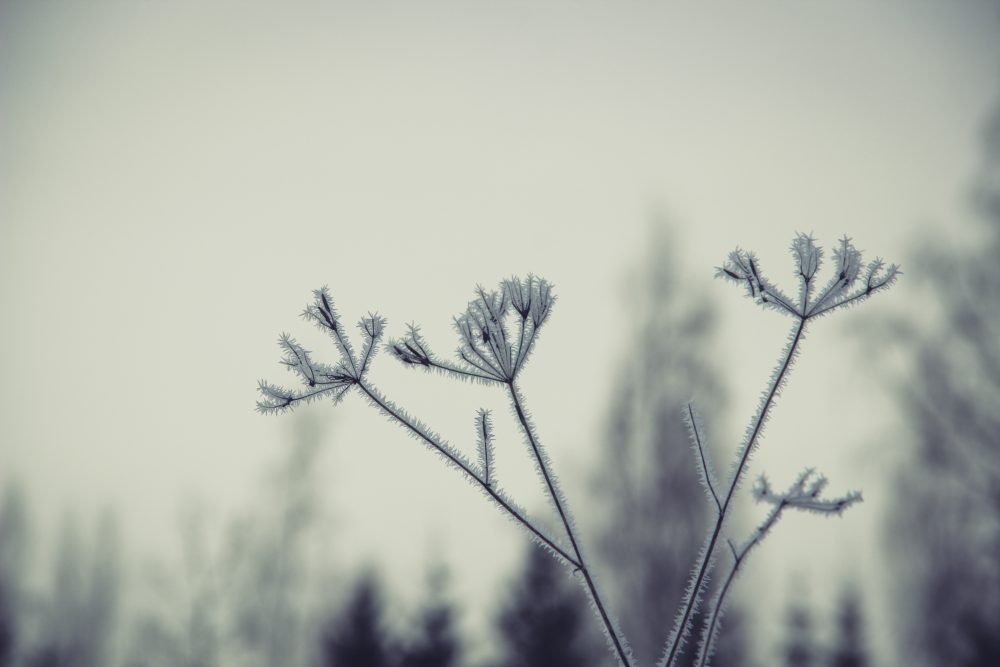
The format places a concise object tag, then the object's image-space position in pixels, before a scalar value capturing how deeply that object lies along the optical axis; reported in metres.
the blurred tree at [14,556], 21.67
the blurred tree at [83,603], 31.98
